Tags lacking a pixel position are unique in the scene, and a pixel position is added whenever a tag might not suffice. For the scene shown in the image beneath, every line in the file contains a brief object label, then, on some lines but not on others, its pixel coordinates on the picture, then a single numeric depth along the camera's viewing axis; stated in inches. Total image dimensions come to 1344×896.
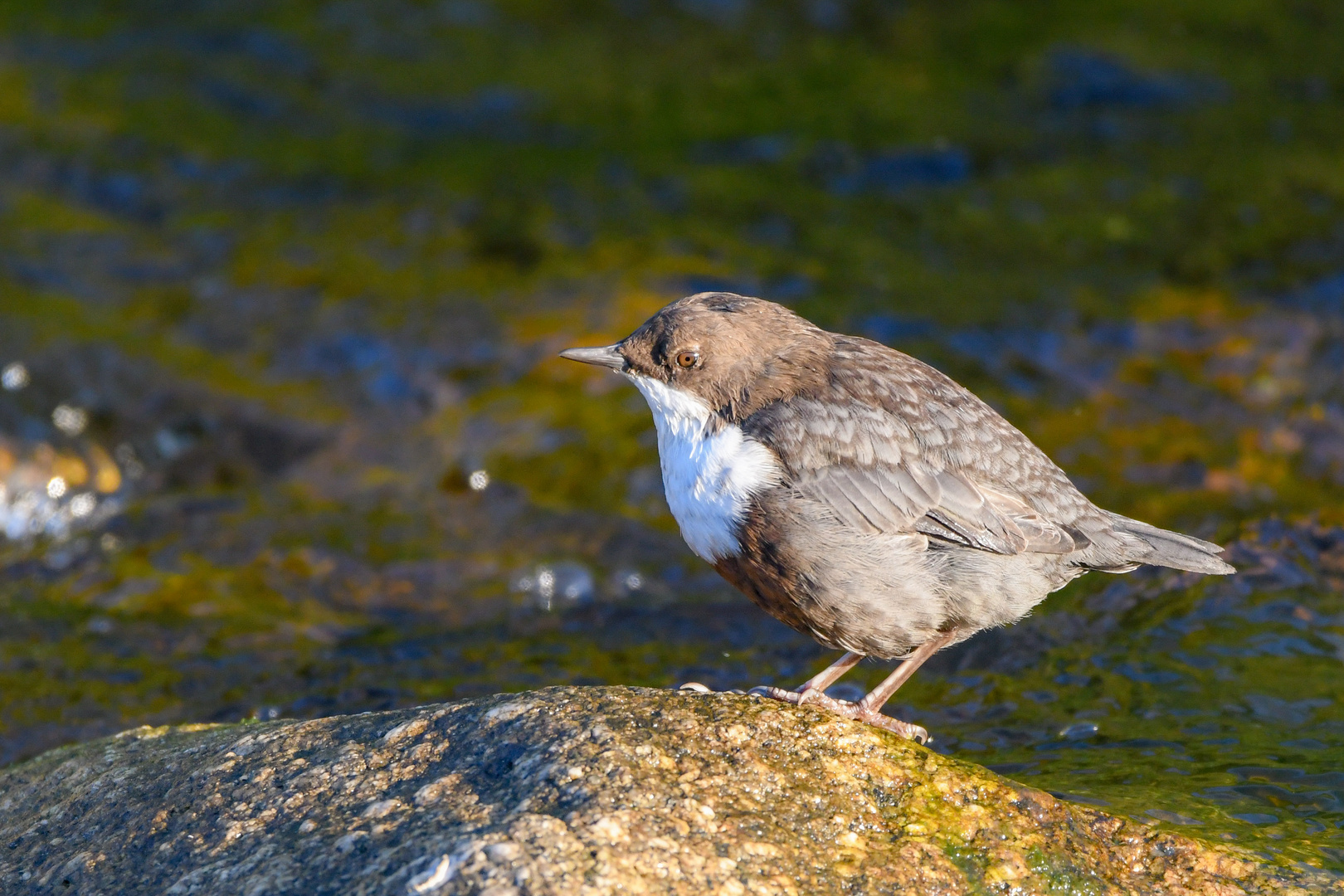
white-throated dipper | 302.4
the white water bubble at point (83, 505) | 522.3
